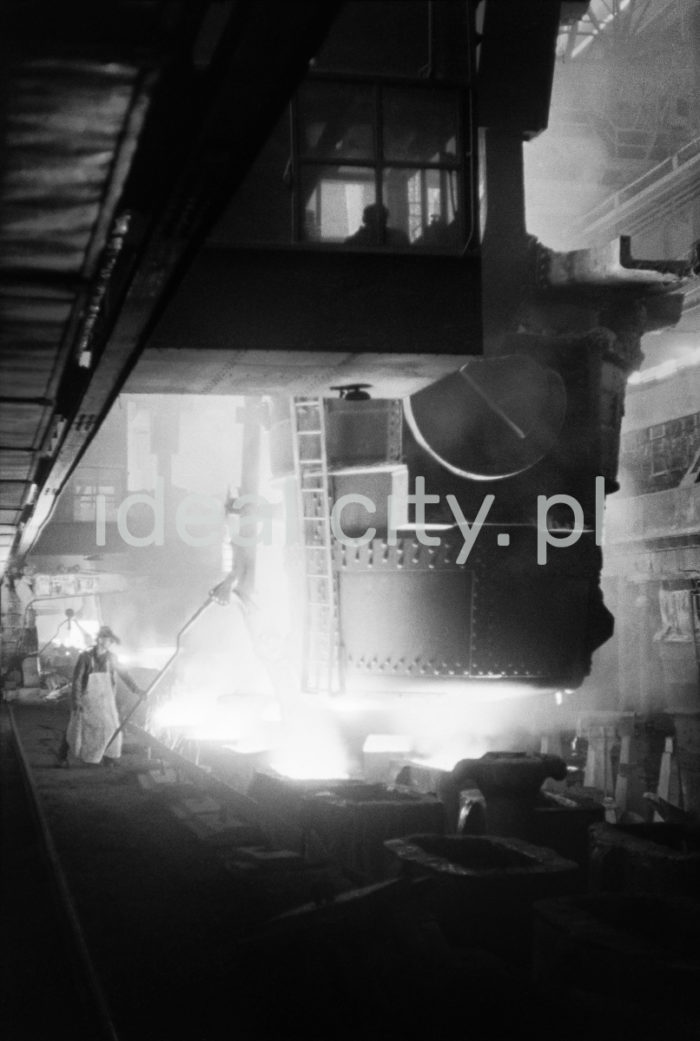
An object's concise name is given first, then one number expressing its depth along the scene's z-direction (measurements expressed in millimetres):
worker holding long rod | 13891
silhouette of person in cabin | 6645
